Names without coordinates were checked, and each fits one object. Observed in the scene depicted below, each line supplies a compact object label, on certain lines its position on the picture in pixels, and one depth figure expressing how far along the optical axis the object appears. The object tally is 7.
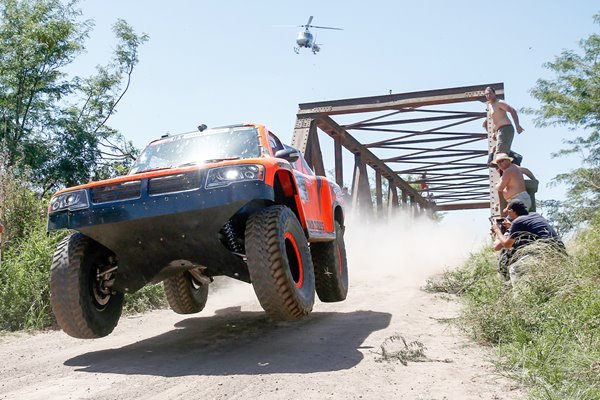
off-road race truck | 4.38
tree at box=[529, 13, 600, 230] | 22.44
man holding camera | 5.69
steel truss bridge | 12.04
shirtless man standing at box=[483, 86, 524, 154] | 8.91
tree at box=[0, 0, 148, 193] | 13.92
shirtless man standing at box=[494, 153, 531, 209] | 7.70
